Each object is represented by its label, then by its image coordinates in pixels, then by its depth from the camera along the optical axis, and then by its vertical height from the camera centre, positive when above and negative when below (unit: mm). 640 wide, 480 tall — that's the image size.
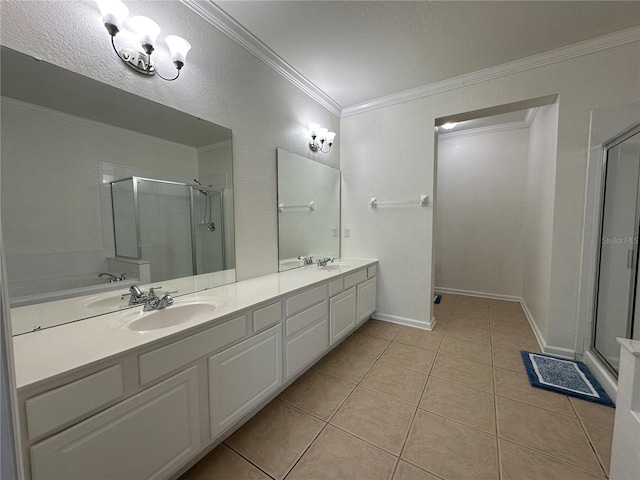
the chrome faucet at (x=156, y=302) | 1319 -411
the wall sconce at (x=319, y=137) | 2648 +952
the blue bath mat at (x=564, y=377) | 1752 -1179
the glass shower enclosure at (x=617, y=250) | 1819 -202
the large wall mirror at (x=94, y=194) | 1051 +163
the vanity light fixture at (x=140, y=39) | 1186 +979
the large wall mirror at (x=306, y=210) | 2387 +162
